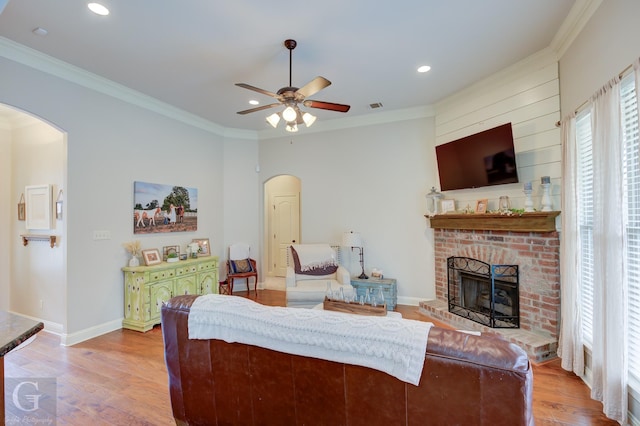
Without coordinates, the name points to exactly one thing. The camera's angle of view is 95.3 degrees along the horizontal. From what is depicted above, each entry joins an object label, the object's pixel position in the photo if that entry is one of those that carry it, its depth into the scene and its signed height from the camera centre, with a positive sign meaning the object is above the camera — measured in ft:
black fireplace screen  11.23 -3.34
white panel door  23.13 -1.02
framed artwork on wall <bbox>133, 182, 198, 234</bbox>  13.50 +0.30
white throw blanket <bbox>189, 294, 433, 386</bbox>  4.11 -1.90
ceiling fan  8.64 +3.59
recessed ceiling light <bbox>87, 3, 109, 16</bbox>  7.73 +5.55
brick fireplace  9.84 -1.89
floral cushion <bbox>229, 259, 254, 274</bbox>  17.39 -3.17
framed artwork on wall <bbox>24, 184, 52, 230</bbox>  12.17 +0.37
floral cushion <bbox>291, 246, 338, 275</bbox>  14.97 -2.73
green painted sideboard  12.25 -3.31
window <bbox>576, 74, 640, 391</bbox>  6.28 +0.01
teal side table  14.58 -3.76
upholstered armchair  13.16 -3.11
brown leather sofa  3.71 -2.62
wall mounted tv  11.10 +2.18
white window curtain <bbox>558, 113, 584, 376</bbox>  8.43 -1.56
